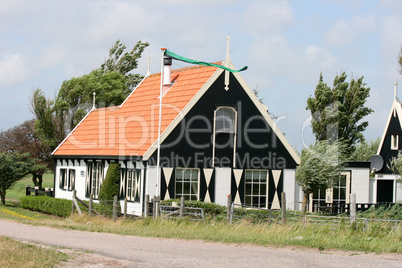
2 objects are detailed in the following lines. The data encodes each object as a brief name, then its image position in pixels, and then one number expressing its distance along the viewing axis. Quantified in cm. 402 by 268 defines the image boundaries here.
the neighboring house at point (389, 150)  4004
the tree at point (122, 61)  6191
